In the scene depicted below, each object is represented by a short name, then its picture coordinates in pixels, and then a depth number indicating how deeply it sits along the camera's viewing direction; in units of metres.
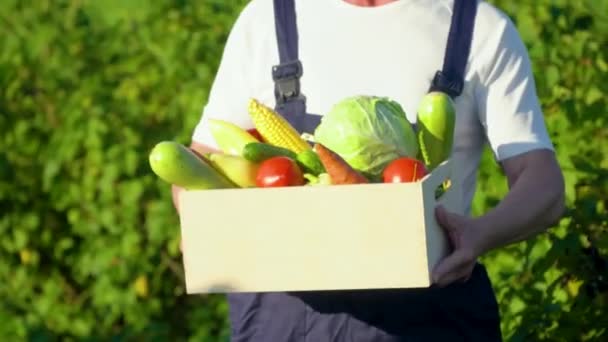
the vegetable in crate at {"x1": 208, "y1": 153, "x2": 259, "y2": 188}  4.07
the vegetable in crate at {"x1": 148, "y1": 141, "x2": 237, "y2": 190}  3.99
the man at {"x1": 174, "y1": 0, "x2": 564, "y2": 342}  4.27
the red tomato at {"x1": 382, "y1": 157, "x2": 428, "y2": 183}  3.90
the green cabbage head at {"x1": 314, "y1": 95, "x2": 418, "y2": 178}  4.02
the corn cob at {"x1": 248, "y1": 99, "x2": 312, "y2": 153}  4.17
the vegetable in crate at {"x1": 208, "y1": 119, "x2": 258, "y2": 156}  4.20
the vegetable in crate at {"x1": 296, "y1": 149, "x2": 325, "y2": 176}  4.04
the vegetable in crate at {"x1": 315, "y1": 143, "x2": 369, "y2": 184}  3.91
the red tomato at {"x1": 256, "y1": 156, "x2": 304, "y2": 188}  3.95
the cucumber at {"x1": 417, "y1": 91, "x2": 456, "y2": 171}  4.11
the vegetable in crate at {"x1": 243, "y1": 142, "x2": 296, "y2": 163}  4.04
